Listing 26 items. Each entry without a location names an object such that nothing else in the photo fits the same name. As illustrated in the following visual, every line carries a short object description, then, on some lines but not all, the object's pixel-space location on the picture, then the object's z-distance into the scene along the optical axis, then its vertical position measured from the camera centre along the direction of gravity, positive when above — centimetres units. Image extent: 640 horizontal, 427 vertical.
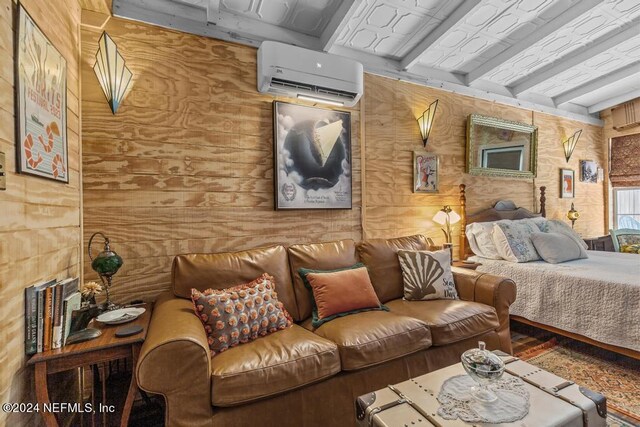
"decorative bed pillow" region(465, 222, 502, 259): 318 -29
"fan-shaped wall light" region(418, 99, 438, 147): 321 +95
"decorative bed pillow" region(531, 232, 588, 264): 291 -34
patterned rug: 177 -112
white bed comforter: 218 -65
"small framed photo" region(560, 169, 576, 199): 435 +39
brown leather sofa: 130 -67
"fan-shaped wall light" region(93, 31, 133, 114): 190 +90
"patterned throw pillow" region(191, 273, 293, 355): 157 -53
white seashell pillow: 229 -47
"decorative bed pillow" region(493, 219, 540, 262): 299 -29
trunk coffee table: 106 -71
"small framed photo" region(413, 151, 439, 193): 321 +42
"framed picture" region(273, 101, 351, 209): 252 +47
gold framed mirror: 358 +78
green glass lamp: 171 -27
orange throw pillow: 195 -51
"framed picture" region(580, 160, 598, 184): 456 +59
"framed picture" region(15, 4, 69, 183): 125 +51
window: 465 +6
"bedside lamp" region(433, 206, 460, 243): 327 -6
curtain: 445 +73
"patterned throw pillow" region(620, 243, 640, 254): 356 -43
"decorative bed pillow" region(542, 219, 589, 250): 334 -19
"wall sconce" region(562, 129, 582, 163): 438 +94
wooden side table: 128 -61
